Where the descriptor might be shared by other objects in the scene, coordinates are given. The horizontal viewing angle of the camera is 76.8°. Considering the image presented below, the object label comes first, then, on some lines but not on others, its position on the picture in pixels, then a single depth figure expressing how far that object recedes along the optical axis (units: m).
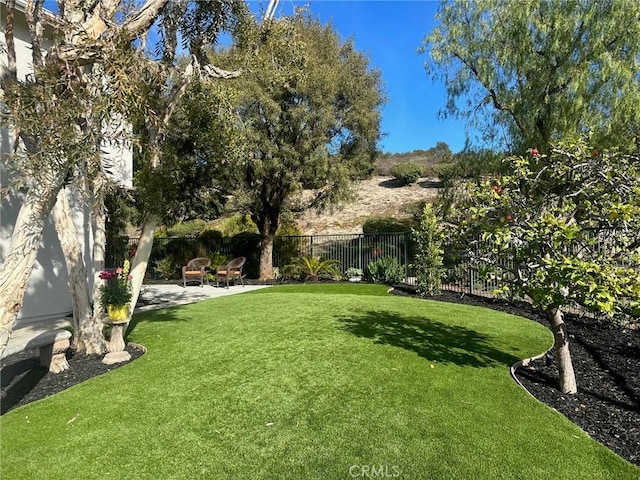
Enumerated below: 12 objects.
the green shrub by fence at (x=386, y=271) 13.68
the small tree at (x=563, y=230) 3.45
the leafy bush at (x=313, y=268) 15.12
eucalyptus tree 3.58
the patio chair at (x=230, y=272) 13.72
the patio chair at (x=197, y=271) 13.95
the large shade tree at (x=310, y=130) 13.10
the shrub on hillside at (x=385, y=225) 19.38
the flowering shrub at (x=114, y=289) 5.40
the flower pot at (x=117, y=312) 5.38
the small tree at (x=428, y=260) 10.48
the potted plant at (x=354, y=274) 14.76
